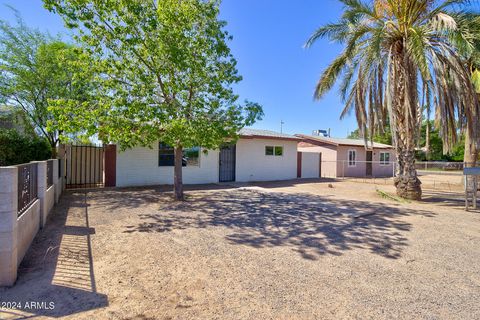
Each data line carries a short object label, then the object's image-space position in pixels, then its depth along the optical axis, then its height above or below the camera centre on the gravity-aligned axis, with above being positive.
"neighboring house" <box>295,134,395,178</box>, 22.39 +0.50
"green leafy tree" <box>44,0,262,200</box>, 7.44 +2.72
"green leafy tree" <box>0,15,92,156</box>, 11.04 +3.68
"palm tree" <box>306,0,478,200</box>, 9.23 +3.47
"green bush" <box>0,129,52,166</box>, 9.69 +0.51
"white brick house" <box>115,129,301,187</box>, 12.71 +0.02
